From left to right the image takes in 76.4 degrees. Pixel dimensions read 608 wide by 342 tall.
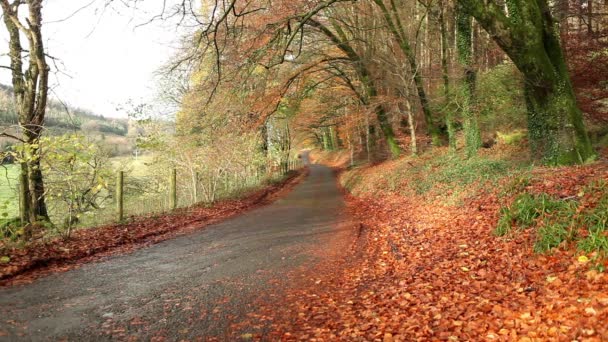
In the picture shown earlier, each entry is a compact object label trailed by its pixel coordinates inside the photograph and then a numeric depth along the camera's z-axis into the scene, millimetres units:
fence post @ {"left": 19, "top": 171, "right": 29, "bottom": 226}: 8844
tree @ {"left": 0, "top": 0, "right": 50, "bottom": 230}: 9266
